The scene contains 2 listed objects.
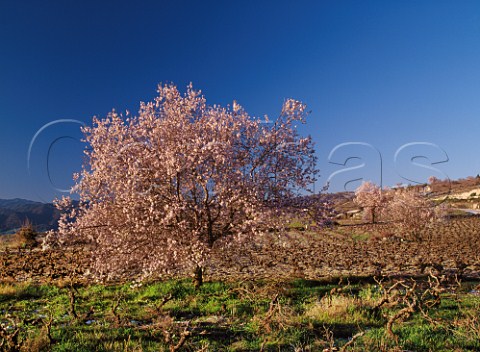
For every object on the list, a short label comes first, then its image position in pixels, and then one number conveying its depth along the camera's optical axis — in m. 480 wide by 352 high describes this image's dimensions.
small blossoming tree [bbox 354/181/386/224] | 45.53
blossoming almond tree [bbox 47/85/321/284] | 12.10
